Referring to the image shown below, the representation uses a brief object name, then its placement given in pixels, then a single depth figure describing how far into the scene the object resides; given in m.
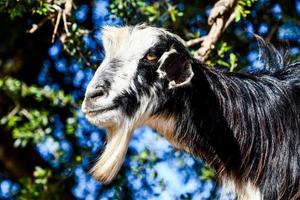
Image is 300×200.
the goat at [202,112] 5.15
